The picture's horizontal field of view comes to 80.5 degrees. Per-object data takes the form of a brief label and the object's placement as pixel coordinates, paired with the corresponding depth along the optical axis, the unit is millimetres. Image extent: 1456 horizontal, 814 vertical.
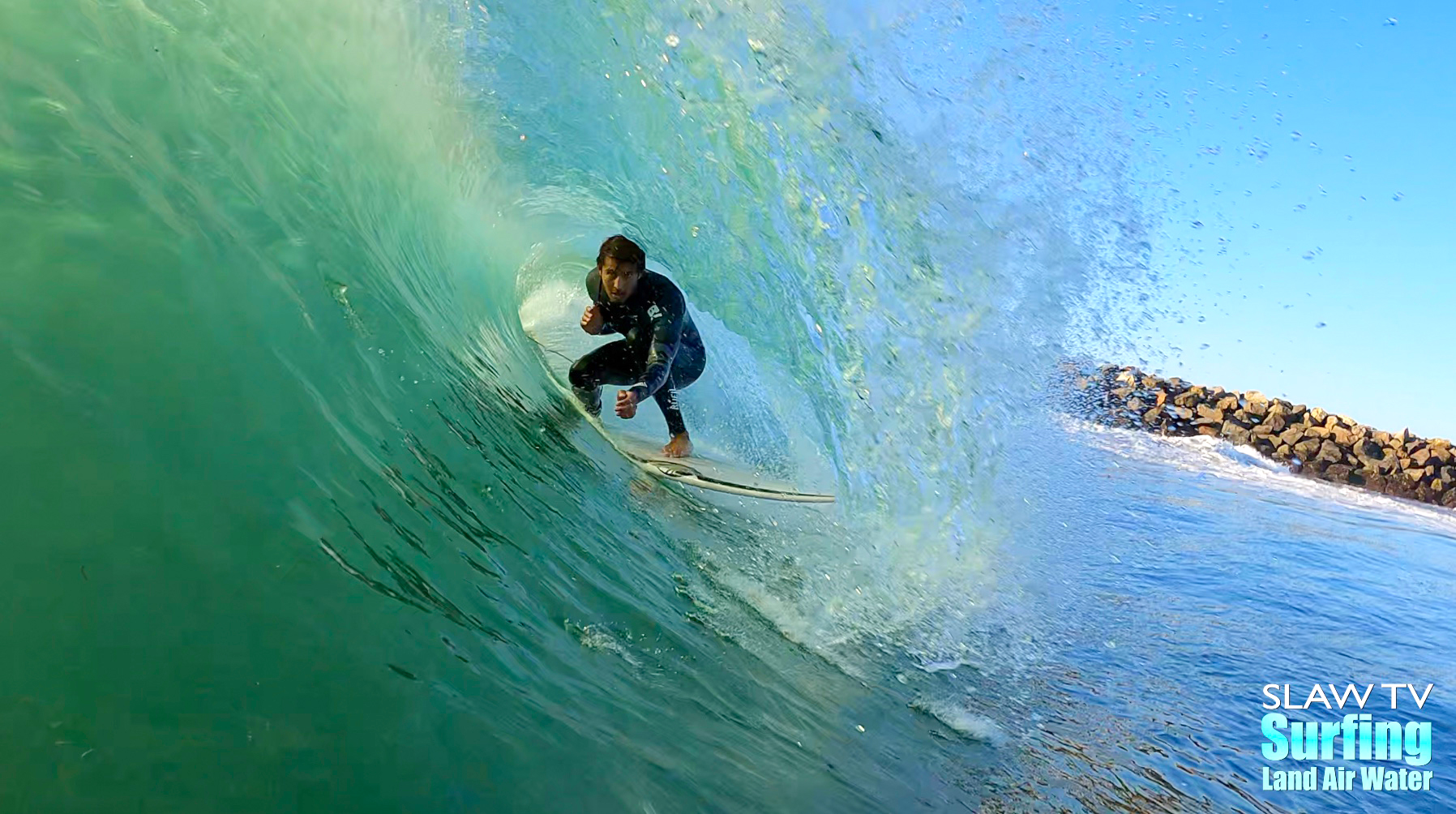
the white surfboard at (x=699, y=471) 4988
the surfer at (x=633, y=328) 4547
